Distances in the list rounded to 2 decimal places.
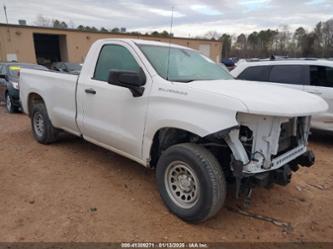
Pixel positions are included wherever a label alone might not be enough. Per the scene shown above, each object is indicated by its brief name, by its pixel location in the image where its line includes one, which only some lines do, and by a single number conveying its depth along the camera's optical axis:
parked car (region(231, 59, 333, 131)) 6.34
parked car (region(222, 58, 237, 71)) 30.46
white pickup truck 2.94
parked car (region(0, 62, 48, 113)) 10.15
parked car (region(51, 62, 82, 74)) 16.41
